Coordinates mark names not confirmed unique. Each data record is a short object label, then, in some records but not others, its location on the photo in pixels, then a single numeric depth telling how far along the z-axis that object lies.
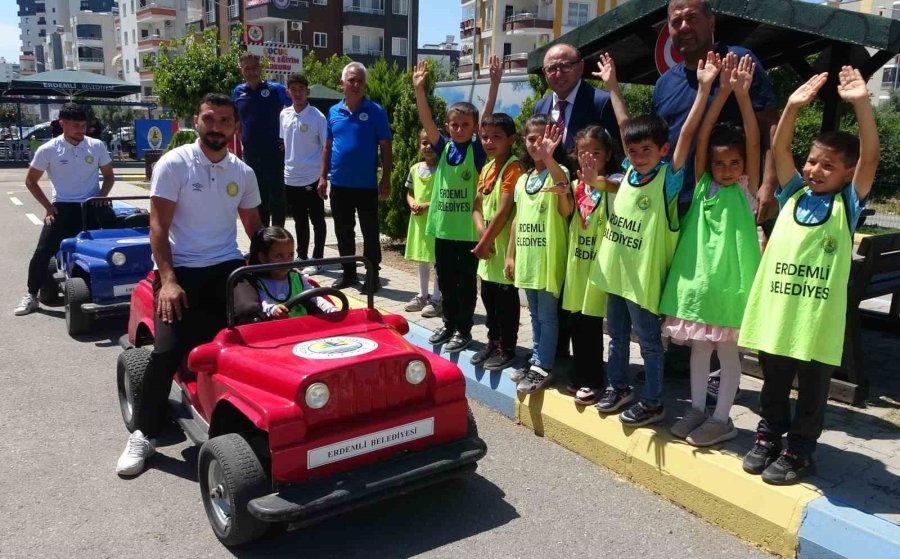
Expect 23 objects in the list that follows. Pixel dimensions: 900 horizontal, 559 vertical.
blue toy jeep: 6.36
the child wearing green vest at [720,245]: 3.43
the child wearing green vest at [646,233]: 3.60
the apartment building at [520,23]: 56.03
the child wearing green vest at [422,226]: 6.40
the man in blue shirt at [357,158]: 6.93
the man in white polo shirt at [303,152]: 7.71
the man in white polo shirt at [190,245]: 3.91
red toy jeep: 2.99
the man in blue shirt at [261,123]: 8.00
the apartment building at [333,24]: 50.03
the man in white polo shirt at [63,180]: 7.25
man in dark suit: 4.45
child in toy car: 3.89
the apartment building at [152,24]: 67.06
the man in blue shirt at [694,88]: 3.63
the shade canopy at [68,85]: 30.69
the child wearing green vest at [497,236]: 4.70
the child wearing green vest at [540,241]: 4.24
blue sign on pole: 29.17
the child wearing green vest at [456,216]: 5.29
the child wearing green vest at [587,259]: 3.94
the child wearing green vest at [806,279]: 3.01
